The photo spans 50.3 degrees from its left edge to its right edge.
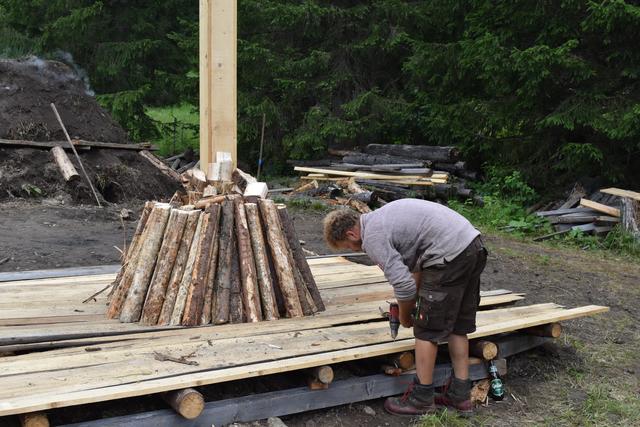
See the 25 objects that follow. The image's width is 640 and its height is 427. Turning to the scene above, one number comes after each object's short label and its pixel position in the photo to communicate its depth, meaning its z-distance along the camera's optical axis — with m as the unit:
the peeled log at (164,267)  4.57
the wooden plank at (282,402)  3.45
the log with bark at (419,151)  14.41
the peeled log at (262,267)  4.83
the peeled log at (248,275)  4.74
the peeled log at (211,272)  4.62
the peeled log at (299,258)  5.09
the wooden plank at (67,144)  12.43
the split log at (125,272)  4.73
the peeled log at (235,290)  4.70
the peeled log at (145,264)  4.62
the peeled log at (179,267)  4.58
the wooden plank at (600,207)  10.46
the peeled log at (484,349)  4.65
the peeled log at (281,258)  4.90
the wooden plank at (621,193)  10.13
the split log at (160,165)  13.62
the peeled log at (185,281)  4.57
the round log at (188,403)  3.39
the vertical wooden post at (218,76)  5.25
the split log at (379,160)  14.32
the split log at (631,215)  9.96
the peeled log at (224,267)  4.64
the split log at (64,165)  11.41
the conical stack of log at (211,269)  4.61
